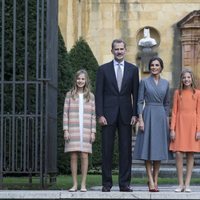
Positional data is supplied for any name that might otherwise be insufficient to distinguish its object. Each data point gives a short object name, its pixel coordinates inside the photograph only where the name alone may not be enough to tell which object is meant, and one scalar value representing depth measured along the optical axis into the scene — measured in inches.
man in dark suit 490.9
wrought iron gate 526.3
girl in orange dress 491.5
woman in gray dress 487.5
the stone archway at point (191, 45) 1088.8
